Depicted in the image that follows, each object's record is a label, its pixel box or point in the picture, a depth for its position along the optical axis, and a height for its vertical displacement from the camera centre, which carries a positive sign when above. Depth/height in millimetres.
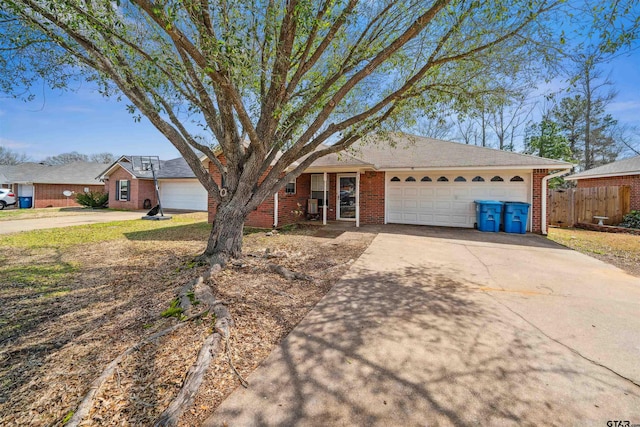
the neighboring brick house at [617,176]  12281 +2106
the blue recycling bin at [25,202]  25016 +625
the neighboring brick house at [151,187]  19828 +1778
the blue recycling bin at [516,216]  9736 +11
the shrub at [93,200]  22344 +817
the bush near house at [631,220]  11258 -77
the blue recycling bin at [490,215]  9969 +38
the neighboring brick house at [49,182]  24828 +2490
